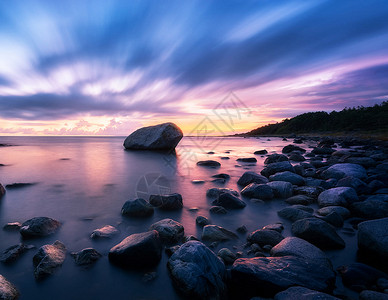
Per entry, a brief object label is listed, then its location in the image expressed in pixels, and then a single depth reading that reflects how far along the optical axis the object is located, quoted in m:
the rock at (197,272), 2.48
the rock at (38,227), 3.85
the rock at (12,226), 4.20
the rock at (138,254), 3.08
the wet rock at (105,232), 3.89
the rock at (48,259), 2.83
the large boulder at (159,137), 20.58
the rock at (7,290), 2.32
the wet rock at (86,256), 3.11
